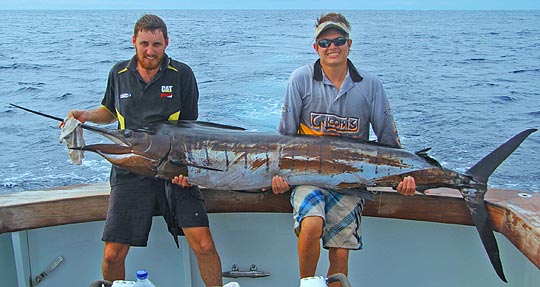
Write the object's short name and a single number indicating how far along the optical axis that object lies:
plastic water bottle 2.00
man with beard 2.74
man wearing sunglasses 2.76
